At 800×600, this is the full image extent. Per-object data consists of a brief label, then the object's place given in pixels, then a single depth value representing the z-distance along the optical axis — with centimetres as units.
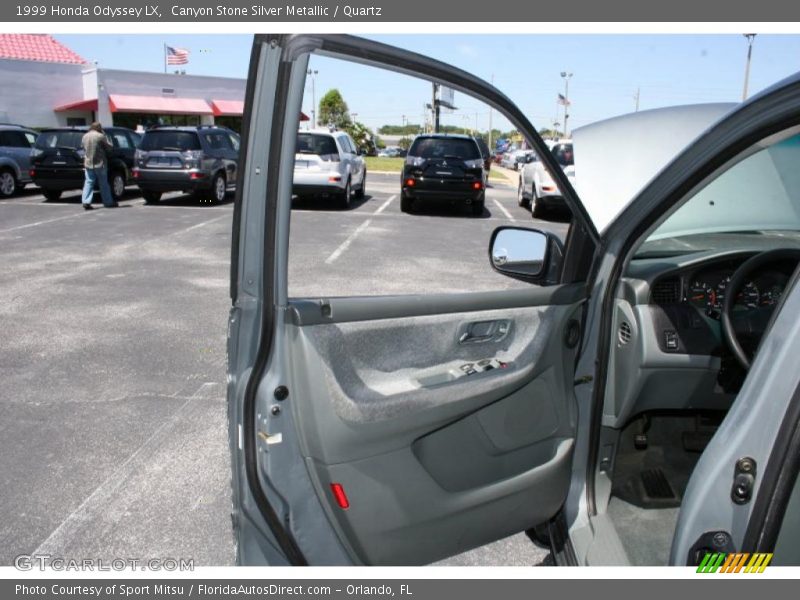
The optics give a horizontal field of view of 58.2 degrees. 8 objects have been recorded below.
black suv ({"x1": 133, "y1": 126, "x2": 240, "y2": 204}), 1542
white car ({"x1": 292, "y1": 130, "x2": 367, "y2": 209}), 1348
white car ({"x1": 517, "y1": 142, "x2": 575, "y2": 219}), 1431
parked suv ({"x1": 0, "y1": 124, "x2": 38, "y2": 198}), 1653
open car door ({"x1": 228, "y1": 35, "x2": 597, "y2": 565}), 181
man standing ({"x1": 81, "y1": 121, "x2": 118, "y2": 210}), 1487
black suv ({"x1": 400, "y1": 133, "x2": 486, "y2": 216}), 1488
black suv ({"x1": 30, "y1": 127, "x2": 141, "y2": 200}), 1606
